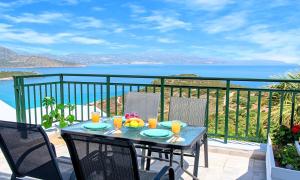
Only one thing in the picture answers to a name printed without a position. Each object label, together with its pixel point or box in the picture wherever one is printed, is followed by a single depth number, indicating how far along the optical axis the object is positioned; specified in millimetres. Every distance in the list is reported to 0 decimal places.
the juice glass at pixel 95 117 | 2826
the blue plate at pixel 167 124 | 2718
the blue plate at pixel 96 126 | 2590
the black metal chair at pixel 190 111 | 3211
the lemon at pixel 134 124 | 2607
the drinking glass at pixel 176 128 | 2395
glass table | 2152
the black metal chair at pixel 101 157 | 1517
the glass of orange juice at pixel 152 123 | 2641
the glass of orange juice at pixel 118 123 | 2585
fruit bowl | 2609
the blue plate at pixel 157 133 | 2311
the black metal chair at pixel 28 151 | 1836
